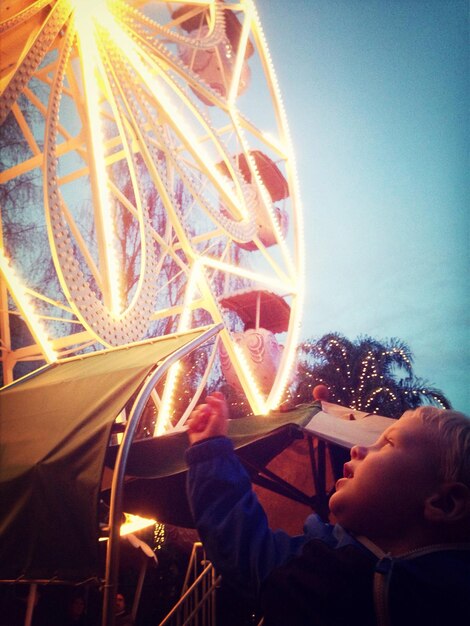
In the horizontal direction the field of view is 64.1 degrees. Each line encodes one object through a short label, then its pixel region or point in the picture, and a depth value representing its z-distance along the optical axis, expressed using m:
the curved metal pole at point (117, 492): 2.11
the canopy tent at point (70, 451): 2.33
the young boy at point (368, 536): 1.08
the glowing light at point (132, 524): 5.75
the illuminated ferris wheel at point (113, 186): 3.57
